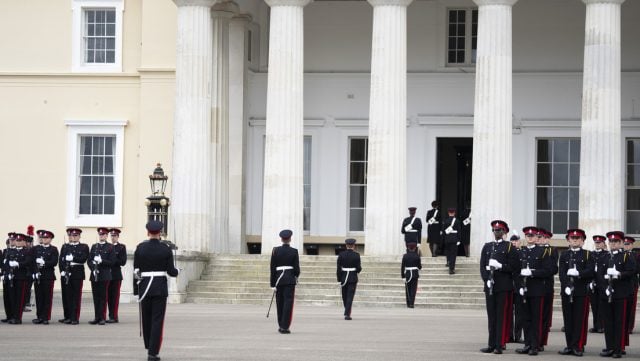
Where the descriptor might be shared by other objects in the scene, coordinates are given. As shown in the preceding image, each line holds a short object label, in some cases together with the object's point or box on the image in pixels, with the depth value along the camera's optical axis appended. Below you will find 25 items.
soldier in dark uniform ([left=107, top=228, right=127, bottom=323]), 29.20
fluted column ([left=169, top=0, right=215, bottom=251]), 38.97
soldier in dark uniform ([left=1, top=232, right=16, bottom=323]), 28.92
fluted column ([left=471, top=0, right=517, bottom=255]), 37.59
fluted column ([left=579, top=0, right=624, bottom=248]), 37.25
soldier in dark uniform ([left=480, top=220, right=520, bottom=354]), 22.41
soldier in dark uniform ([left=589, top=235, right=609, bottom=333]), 23.09
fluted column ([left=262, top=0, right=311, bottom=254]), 38.50
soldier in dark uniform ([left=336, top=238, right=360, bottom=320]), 31.27
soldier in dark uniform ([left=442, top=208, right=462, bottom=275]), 37.03
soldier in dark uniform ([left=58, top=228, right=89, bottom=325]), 28.84
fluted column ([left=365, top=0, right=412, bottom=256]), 38.12
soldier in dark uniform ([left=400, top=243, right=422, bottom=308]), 34.72
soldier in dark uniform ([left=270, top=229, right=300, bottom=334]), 25.70
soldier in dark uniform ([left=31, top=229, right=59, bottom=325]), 28.86
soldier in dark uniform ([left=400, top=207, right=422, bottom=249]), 38.00
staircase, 36.22
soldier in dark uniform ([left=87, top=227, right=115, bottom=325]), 28.81
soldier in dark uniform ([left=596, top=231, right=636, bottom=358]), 22.44
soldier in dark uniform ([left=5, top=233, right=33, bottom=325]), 28.78
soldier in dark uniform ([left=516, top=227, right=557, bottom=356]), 22.48
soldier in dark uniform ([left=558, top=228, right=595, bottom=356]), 22.86
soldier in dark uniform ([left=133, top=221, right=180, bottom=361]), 19.70
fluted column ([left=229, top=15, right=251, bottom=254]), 43.88
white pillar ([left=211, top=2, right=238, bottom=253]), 41.78
